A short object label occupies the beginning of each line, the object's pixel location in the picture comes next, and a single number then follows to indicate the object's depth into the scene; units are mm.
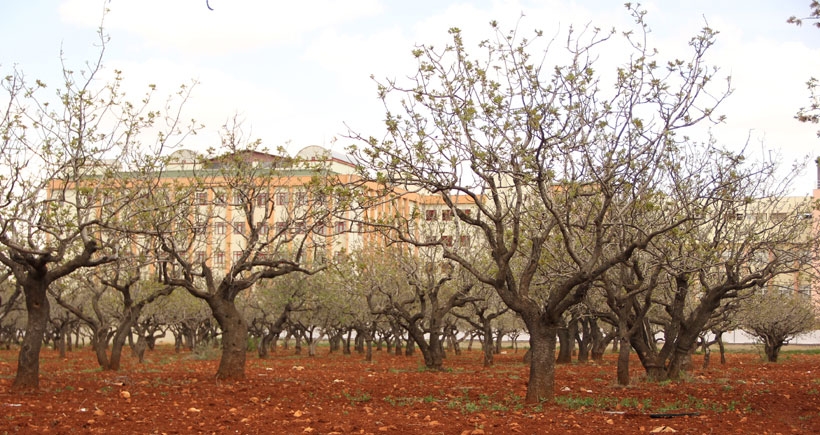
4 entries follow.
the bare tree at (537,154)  14609
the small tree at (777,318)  37219
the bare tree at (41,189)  16577
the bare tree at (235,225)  21141
